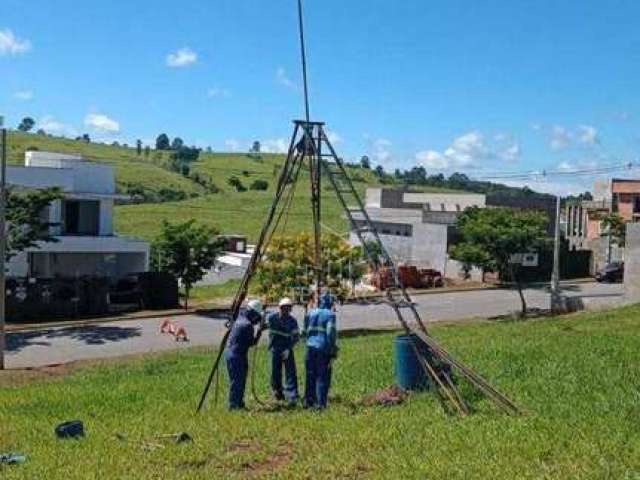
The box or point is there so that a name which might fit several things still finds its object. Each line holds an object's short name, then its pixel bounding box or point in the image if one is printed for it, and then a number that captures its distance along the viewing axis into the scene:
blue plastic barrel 12.67
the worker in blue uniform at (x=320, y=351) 12.31
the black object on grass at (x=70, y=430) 11.27
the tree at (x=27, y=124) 177.62
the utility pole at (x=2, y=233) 26.02
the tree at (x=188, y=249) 41.47
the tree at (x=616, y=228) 63.51
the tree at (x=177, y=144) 184.50
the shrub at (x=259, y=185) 135.00
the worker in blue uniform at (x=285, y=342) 13.20
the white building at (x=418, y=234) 58.19
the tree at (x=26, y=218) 36.19
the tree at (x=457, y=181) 169.12
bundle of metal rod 10.87
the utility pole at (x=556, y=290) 38.08
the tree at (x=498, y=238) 40.69
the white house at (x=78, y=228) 42.47
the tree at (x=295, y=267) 32.25
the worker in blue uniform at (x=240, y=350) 12.82
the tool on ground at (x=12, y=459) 9.72
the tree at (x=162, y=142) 189.00
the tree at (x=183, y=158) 145.38
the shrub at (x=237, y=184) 135.62
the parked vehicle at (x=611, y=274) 57.12
